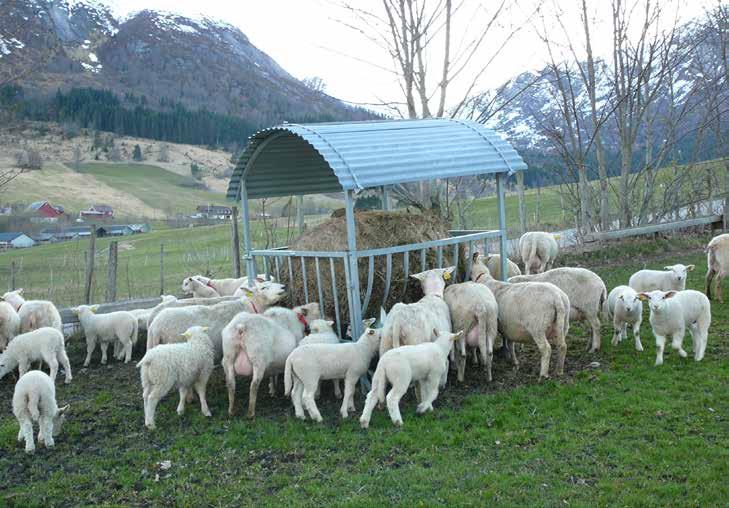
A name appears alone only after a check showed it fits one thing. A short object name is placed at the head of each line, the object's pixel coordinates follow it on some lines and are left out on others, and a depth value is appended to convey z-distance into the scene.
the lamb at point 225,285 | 13.36
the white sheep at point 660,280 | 11.80
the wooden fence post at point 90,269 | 14.24
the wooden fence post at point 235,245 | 16.09
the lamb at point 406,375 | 7.49
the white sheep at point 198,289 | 13.02
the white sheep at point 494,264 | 12.39
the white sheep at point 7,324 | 10.89
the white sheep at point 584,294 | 10.29
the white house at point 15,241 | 40.57
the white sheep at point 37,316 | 11.16
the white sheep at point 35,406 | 7.33
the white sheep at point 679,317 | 8.99
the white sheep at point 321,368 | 7.88
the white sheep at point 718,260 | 13.08
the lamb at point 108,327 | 11.54
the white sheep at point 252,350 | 8.33
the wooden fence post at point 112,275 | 14.42
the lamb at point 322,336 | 8.62
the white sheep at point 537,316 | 8.97
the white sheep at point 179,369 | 8.00
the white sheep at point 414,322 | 8.38
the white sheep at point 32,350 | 9.59
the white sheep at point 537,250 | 16.30
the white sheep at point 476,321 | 9.16
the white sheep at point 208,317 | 9.53
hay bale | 10.04
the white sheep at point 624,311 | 9.84
